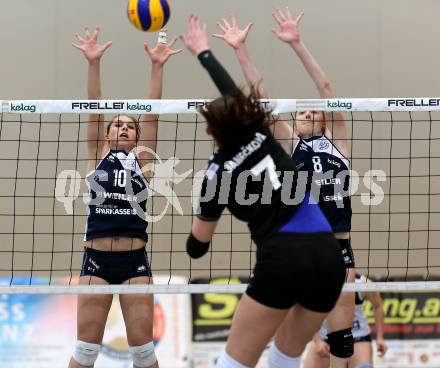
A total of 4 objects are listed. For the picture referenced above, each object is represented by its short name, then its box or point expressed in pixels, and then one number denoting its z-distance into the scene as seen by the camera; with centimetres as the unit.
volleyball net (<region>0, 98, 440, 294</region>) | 1861
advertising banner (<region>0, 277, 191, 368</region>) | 1777
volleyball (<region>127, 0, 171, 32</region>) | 1183
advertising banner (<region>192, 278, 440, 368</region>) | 1811
